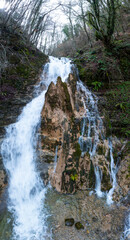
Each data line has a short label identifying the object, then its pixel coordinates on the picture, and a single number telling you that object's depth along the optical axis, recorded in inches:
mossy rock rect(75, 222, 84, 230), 153.4
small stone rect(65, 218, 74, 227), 156.6
